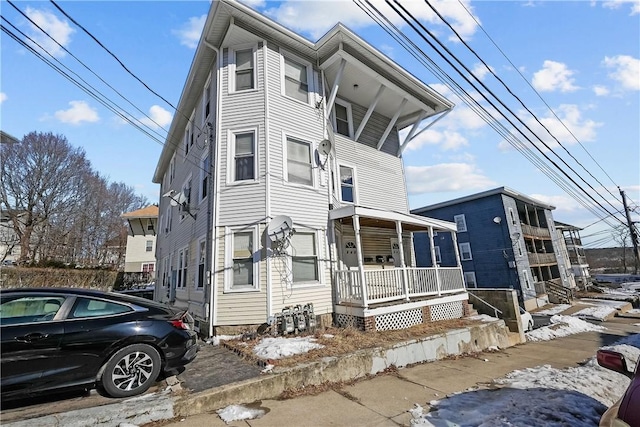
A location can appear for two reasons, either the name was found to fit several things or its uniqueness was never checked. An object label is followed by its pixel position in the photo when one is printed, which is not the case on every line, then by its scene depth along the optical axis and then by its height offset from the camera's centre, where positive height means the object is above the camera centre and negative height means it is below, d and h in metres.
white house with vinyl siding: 8.38 +3.10
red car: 2.38 -1.27
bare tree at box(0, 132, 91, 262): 24.70 +10.10
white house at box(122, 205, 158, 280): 29.92 +5.20
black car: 3.56 -0.65
